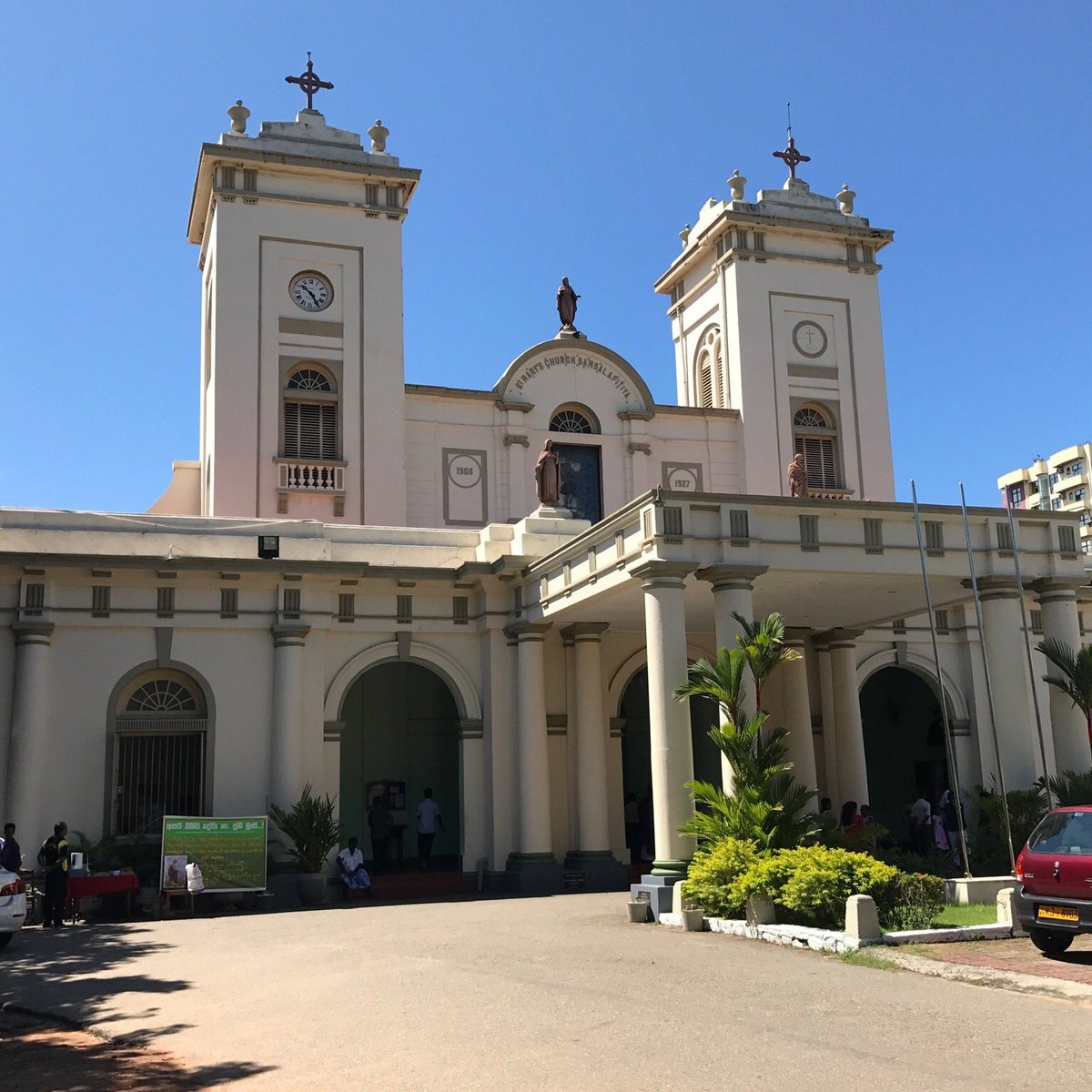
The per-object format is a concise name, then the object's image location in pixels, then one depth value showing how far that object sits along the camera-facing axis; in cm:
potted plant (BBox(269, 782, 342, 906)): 2017
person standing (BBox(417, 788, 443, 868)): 2409
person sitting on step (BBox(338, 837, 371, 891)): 2070
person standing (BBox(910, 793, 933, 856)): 2338
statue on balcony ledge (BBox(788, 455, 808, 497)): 2191
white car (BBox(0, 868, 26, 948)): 1412
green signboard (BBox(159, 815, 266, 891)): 1900
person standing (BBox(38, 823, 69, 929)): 1741
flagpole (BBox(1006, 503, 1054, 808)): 1761
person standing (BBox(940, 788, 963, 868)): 2284
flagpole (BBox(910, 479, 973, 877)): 1555
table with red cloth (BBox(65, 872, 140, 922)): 1822
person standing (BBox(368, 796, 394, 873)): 2444
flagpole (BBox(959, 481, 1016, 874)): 1650
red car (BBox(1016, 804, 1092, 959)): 1159
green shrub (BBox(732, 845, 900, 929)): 1352
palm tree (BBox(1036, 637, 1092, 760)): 1842
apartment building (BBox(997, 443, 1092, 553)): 8025
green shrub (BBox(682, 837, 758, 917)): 1455
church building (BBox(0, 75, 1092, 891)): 1892
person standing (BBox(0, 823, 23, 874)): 1584
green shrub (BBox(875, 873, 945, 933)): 1327
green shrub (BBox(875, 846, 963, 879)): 1834
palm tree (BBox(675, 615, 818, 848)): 1522
